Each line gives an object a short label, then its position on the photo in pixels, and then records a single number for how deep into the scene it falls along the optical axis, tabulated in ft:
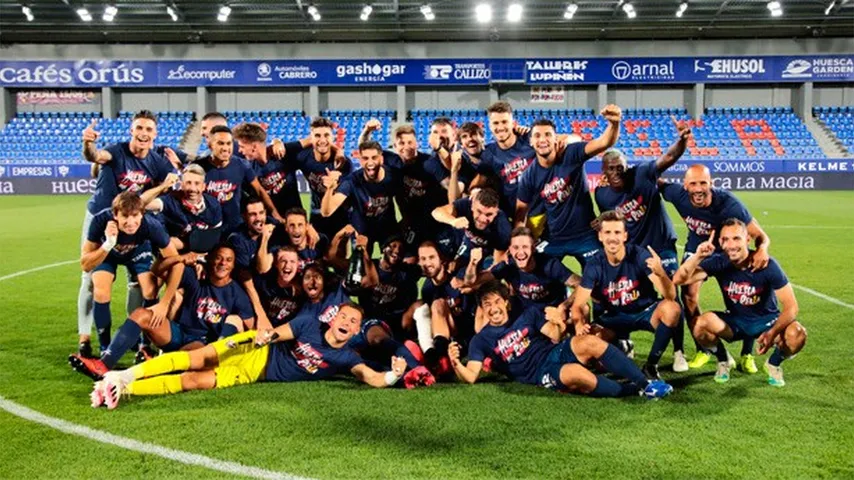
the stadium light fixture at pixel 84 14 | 93.91
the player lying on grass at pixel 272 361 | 18.69
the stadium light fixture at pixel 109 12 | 91.87
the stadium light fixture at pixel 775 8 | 94.38
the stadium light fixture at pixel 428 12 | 94.83
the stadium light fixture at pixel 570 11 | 93.88
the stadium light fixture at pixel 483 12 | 93.85
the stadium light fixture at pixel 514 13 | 93.44
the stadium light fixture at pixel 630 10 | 94.15
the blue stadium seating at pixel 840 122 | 103.40
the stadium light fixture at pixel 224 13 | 93.21
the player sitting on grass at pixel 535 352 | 18.04
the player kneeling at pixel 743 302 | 19.19
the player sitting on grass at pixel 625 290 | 19.65
